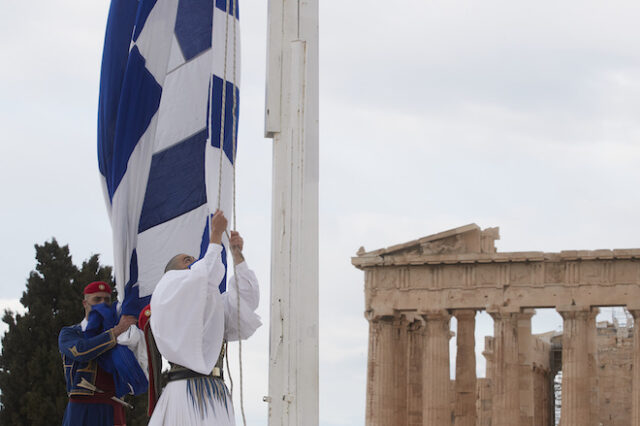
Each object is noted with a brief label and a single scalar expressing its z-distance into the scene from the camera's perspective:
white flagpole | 11.61
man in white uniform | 12.55
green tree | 28.13
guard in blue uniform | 16.03
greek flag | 16.27
